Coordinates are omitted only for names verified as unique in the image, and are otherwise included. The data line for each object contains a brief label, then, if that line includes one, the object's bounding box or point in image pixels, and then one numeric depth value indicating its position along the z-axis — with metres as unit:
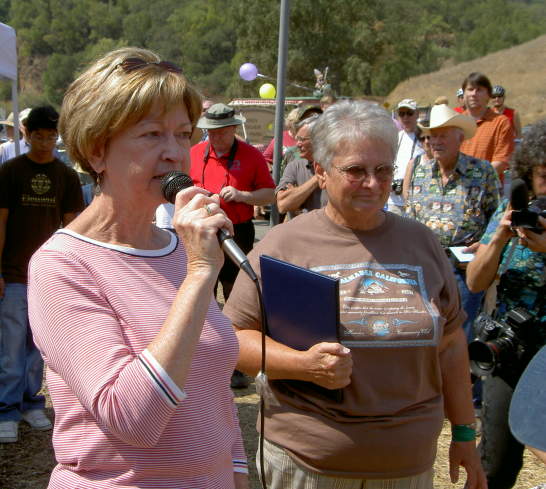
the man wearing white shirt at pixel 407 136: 6.85
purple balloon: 13.45
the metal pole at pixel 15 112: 5.99
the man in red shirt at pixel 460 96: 8.08
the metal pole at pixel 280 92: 6.19
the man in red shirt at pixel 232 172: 5.38
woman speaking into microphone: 1.41
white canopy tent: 5.81
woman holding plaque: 2.20
